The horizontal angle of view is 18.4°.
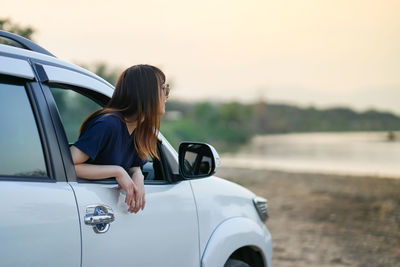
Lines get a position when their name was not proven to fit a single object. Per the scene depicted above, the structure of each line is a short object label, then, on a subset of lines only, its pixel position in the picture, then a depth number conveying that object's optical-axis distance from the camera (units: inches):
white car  238.0
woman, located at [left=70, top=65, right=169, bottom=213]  254.0
